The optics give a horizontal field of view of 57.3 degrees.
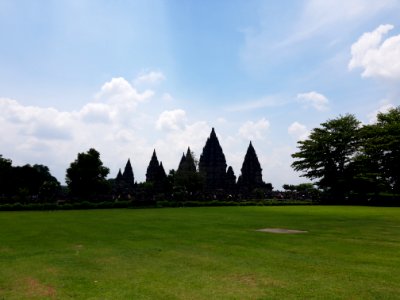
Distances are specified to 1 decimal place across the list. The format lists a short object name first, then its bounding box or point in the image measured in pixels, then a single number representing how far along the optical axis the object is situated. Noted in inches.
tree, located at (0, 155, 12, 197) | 2385.3
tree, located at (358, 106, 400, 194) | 1689.2
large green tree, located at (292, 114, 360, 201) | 1967.3
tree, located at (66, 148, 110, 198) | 1878.7
